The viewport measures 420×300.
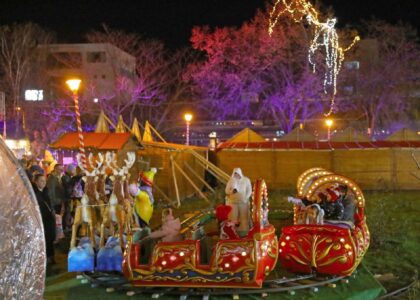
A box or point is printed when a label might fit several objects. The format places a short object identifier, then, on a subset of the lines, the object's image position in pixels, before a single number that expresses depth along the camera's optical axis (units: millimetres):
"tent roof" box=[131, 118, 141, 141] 21859
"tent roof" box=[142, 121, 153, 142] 22409
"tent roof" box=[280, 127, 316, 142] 26256
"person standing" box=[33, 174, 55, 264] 8789
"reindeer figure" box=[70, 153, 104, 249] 8758
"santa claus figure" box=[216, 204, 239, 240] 7590
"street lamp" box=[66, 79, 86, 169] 9883
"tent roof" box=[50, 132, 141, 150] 16375
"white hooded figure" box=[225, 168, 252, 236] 8453
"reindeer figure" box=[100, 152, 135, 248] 8469
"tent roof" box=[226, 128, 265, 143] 25538
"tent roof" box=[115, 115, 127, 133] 20616
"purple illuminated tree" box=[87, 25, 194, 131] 32969
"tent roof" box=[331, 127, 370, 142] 25984
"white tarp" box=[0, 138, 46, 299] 3047
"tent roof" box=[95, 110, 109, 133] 19634
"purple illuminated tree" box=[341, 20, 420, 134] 31734
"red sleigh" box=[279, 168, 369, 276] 7816
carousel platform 7234
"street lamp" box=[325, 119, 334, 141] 29272
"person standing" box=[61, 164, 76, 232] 11719
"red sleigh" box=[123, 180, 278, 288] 6980
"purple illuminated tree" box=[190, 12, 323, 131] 29219
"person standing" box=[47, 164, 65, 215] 11336
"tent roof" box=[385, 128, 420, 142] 25359
